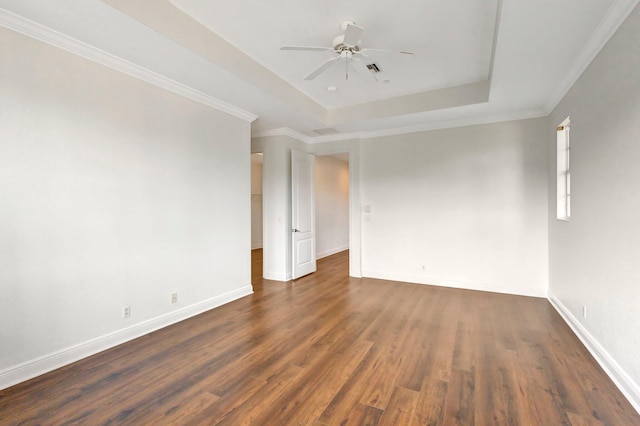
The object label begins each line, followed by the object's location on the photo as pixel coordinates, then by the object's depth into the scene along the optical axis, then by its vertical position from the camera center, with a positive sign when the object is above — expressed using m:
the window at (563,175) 3.58 +0.42
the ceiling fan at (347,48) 2.30 +1.42
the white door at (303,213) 5.27 -0.08
